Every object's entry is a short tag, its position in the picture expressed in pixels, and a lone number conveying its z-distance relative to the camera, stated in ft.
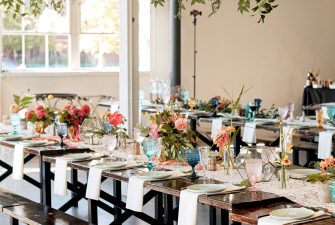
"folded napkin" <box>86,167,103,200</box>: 16.71
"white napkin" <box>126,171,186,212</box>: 15.19
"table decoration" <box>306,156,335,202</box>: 12.84
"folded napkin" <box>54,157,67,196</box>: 18.13
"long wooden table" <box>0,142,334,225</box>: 12.53
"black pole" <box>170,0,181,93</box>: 43.29
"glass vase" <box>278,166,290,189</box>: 14.33
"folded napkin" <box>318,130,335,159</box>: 23.81
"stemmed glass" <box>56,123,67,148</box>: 20.09
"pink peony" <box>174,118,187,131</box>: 17.38
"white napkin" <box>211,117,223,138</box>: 29.25
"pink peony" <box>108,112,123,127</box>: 19.77
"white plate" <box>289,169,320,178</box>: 15.45
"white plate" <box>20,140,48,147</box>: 21.06
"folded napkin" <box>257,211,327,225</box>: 11.27
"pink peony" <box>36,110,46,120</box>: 23.91
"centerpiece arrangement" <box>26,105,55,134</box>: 23.76
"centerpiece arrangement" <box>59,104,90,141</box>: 22.36
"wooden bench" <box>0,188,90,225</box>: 16.35
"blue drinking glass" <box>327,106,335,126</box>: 24.09
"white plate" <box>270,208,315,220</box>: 11.35
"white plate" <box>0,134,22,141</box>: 22.62
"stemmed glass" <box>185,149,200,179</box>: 15.28
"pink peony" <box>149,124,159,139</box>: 17.58
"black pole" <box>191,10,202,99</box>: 44.65
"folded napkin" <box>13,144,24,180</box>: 20.84
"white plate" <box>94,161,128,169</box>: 16.72
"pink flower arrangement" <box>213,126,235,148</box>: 16.02
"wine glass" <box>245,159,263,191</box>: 14.00
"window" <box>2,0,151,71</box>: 40.75
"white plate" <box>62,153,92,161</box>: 18.12
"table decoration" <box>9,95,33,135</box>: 24.25
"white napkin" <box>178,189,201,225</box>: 13.43
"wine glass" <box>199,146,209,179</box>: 15.56
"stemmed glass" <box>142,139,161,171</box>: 16.58
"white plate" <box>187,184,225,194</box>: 13.57
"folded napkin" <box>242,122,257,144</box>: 27.40
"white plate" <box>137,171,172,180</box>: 15.21
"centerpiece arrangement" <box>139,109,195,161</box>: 17.58
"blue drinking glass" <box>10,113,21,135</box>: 24.10
